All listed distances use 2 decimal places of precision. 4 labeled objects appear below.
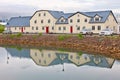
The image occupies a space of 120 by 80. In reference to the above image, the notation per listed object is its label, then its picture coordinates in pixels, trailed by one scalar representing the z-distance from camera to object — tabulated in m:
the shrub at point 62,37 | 57.66
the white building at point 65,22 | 68.31
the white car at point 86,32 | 65.22
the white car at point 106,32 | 61.06
